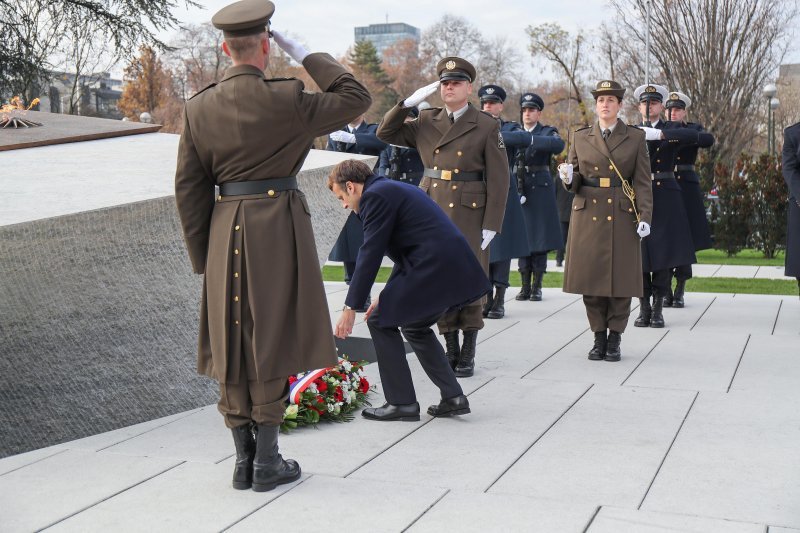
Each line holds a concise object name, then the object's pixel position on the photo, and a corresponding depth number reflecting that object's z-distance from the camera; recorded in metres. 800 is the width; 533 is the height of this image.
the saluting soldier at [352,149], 9.27
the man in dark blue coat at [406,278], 4.69
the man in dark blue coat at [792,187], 7.45
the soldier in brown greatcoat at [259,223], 3.75
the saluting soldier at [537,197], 9.78
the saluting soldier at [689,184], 9.20
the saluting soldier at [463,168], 6.14
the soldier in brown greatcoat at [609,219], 6.65
